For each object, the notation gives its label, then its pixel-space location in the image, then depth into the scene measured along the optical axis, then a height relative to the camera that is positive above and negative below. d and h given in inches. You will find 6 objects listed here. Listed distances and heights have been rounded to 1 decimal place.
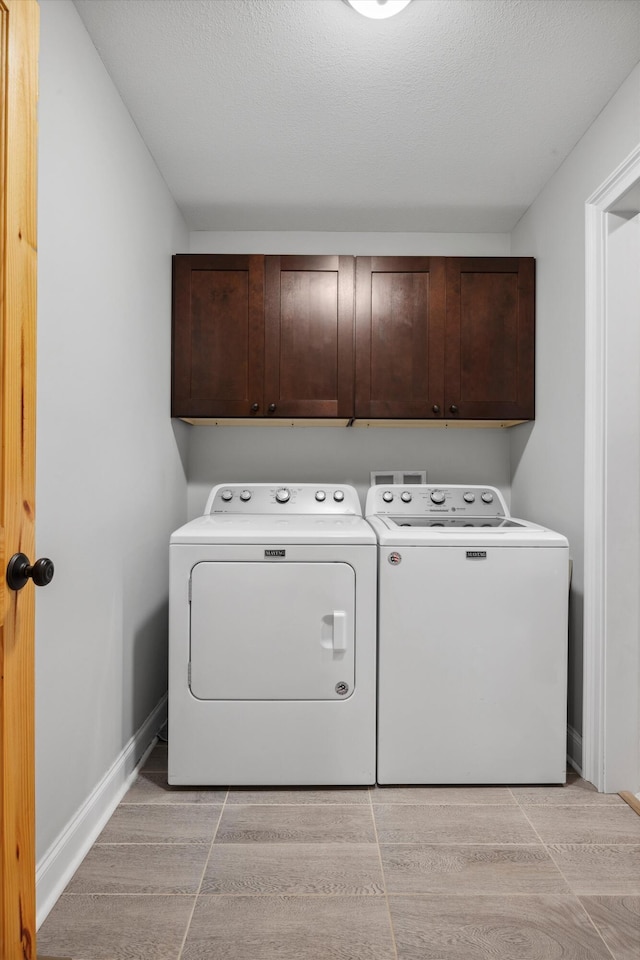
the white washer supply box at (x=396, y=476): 120.3 +1.1
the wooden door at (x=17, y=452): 39.0 +1.8
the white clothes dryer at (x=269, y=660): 81.4 -24.4
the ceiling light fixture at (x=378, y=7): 60.0 +47.8
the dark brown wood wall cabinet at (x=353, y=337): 106.8 +25.8
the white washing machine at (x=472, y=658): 82.4 -24.2
